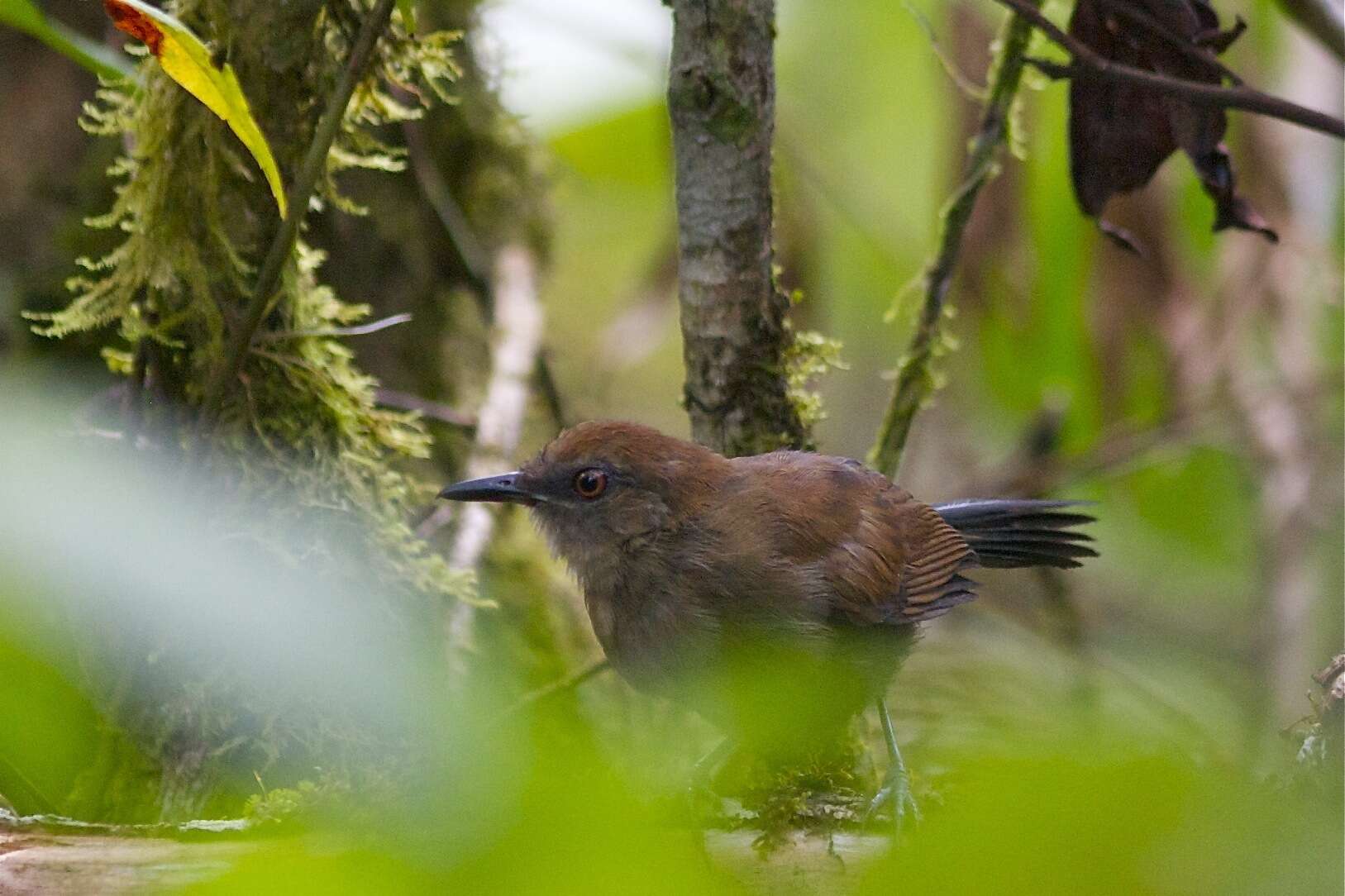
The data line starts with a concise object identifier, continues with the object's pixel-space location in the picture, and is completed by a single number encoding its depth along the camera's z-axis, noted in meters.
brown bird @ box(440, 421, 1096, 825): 4.93
